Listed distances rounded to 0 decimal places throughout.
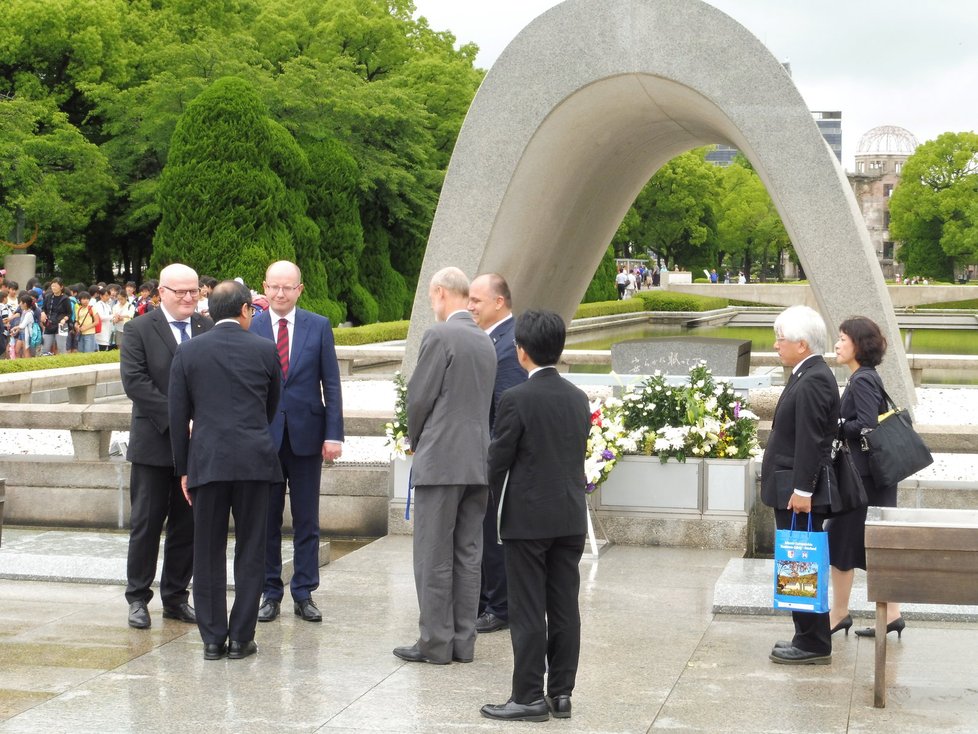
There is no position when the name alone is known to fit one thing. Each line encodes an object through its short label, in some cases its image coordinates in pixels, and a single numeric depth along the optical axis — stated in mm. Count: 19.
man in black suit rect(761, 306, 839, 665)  5781
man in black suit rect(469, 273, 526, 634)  6469
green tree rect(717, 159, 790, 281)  76750
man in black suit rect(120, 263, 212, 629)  6660
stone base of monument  8797
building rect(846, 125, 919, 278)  110312
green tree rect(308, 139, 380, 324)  31109
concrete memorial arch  10227
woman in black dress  6059
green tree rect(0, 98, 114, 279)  30188
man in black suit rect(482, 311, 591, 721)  5070
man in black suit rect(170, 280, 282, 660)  5973
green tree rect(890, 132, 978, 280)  68438
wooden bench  5266
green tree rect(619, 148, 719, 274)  65125
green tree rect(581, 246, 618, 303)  43719
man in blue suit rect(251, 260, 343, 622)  6742
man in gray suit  5922
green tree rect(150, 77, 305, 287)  28094
